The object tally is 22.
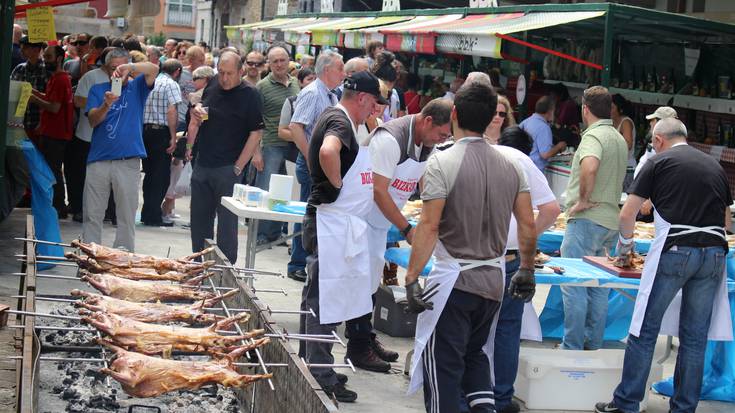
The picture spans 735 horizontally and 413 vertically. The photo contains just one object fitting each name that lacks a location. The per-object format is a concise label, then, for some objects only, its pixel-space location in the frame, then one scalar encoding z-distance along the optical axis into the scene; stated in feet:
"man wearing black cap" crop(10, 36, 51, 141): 40.50
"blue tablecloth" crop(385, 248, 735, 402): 24.20
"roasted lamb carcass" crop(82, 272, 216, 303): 18.61
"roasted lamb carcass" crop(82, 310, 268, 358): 15.51
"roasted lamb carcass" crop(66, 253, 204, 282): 20.10
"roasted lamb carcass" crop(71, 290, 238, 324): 16.96
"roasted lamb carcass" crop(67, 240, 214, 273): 20.53
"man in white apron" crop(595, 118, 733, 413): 22.40
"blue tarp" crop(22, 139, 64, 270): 32.04
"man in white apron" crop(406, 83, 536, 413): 17.61
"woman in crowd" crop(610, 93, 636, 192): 39.86
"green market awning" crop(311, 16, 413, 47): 62.69
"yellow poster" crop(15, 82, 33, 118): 32.63
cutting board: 24.64
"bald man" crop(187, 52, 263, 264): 30.42
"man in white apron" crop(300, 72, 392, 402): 21.94
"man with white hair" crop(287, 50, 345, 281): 29.55
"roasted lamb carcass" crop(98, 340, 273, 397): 14.32
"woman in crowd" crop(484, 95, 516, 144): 23.86
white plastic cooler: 23.65
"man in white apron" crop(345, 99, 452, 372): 22.39
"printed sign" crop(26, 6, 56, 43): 32.48
